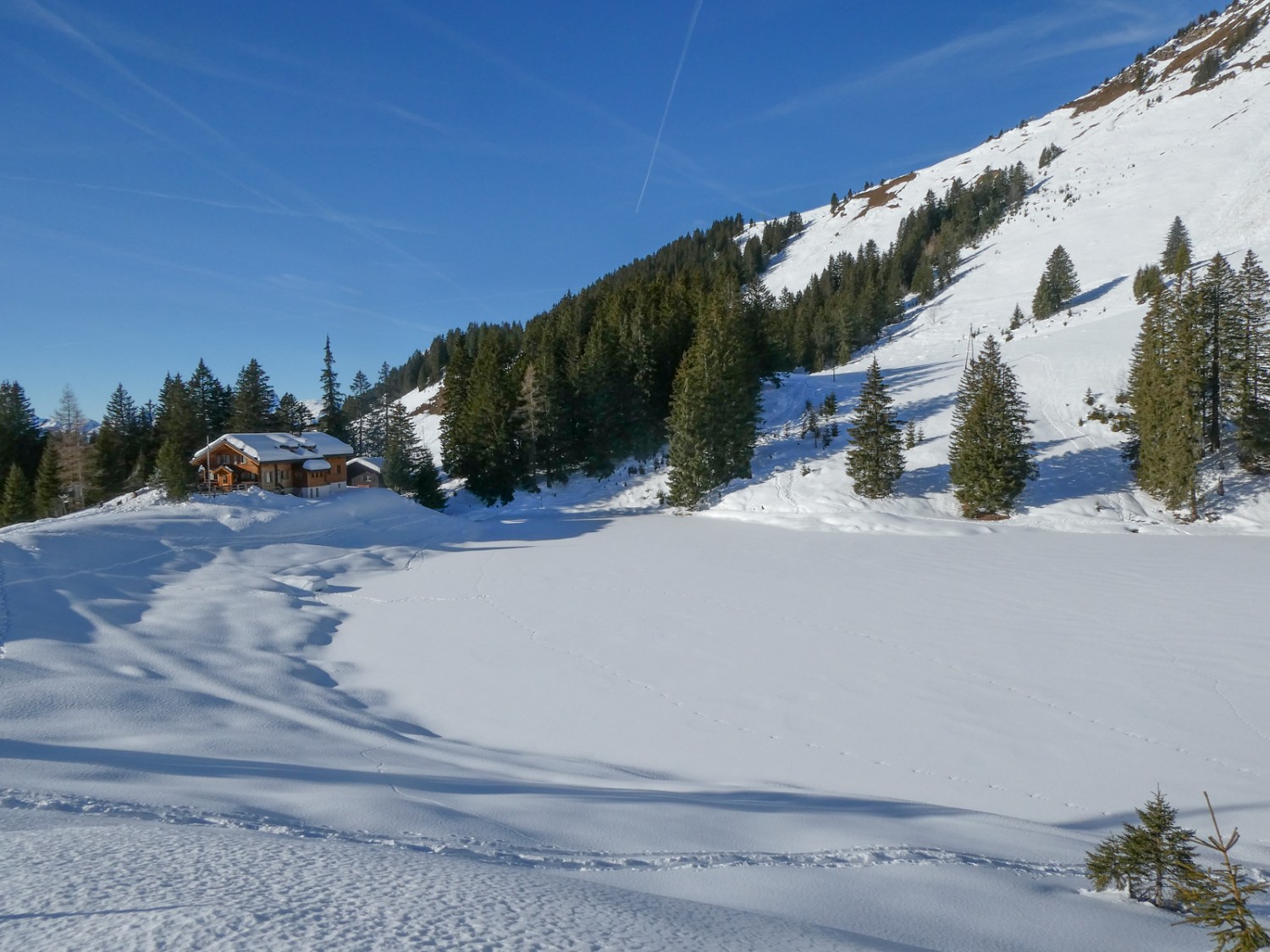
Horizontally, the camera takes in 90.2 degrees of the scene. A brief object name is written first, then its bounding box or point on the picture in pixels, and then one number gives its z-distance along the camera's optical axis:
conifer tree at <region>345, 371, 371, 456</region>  75.75
